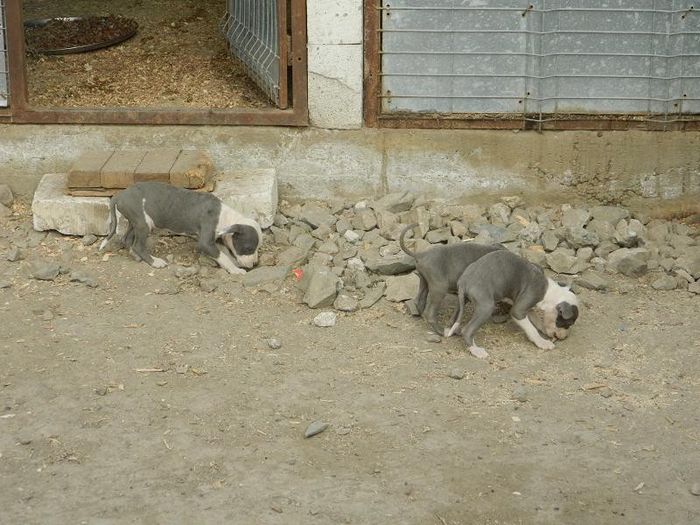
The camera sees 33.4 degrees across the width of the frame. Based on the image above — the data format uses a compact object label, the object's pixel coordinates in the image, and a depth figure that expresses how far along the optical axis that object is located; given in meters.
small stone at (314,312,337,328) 7.43
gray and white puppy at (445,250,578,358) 7.04
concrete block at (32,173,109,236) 8.55
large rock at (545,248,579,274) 8.16
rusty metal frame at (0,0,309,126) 8.91
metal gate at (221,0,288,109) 8.87
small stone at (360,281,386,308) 7.71
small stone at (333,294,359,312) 7.62
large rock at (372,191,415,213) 8.91
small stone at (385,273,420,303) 7.77
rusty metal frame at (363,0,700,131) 8.92
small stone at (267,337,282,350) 7.10
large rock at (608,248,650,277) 8.15
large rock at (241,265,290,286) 8.03
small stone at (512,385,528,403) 6.46
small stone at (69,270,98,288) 7.98
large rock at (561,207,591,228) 8.77
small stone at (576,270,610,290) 7.98
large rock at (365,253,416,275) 8.05
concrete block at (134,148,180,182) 8.49
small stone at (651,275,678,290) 7.99
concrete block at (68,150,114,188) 8.51
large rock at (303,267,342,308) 7.65
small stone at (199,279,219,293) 7.93
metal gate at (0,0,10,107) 8.93
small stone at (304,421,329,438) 6.02
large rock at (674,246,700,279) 8.12
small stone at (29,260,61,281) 8.04
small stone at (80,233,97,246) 8.59
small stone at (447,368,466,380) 6.73
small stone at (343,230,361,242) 8.62
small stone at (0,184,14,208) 9.11
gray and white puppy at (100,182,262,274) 8.20
